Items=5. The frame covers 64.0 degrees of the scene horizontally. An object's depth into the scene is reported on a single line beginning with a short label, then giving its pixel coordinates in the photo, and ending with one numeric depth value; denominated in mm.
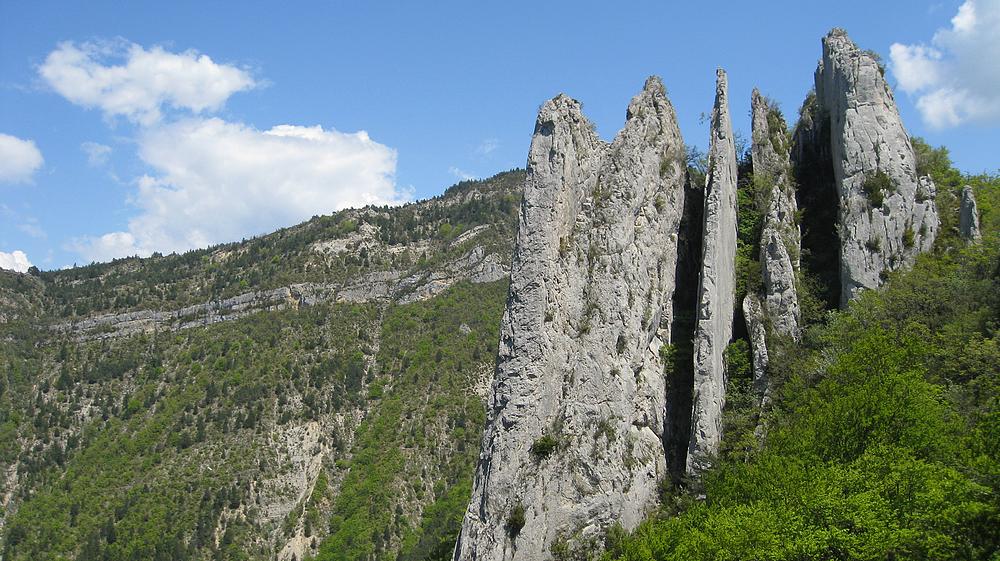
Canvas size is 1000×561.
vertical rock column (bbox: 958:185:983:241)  36500
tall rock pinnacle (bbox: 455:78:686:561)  32906
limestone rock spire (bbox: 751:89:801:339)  36938
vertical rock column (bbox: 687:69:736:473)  33562
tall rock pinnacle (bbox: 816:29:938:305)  37375
